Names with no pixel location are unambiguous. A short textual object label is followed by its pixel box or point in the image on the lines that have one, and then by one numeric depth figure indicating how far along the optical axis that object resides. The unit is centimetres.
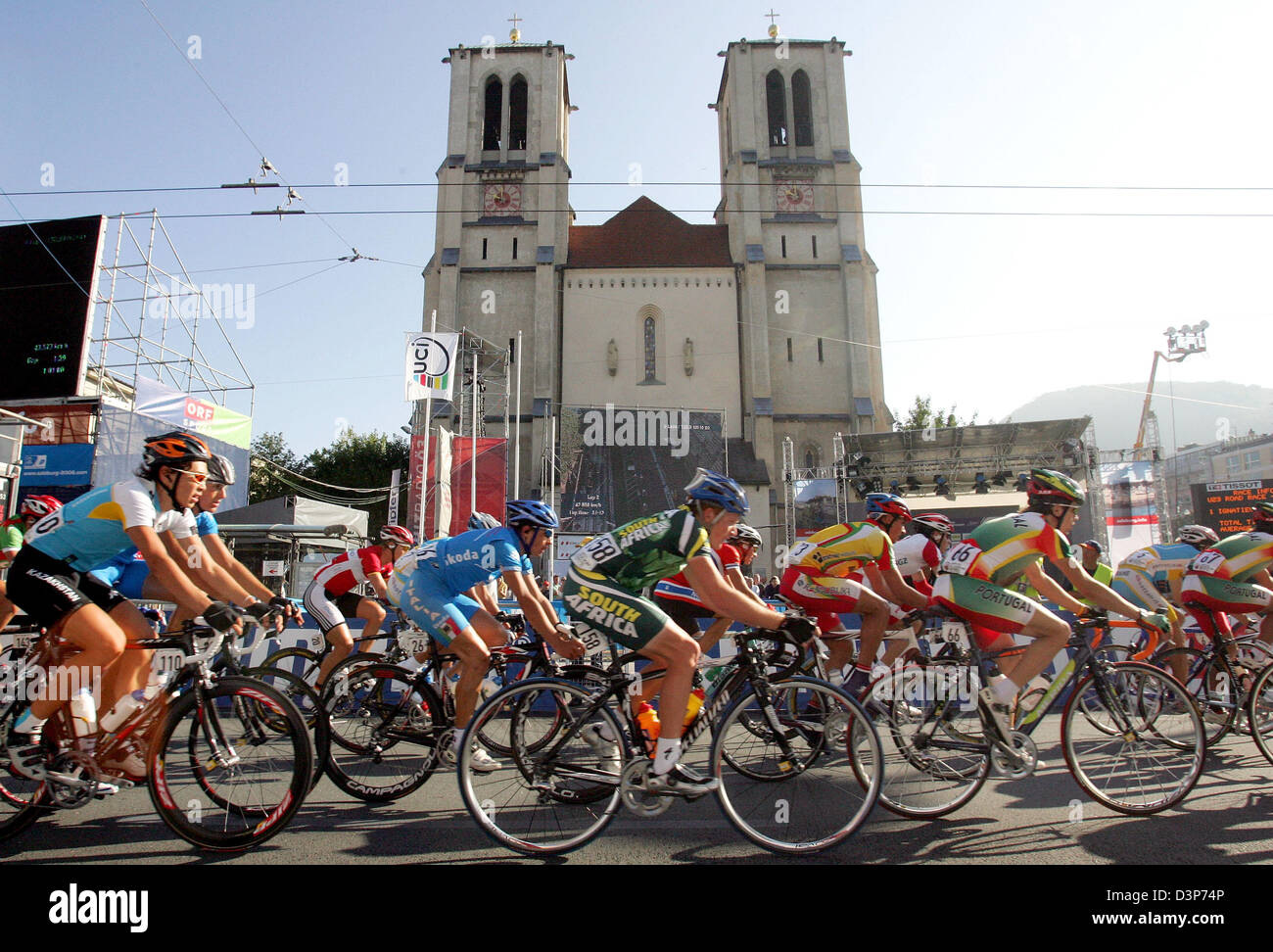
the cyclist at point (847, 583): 544
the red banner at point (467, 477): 2065
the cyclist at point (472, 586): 452
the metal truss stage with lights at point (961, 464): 2370
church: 3769
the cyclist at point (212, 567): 396
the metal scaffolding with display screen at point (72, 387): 1958
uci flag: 1897
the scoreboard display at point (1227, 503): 2062
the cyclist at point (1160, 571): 696
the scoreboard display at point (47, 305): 1956
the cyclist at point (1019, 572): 411
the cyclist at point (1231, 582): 566
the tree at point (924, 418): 4725
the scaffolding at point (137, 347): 2119
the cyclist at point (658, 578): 346
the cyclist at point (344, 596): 632
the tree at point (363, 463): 4406
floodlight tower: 3475
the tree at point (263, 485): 4359
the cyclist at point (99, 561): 348
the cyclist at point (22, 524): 691
